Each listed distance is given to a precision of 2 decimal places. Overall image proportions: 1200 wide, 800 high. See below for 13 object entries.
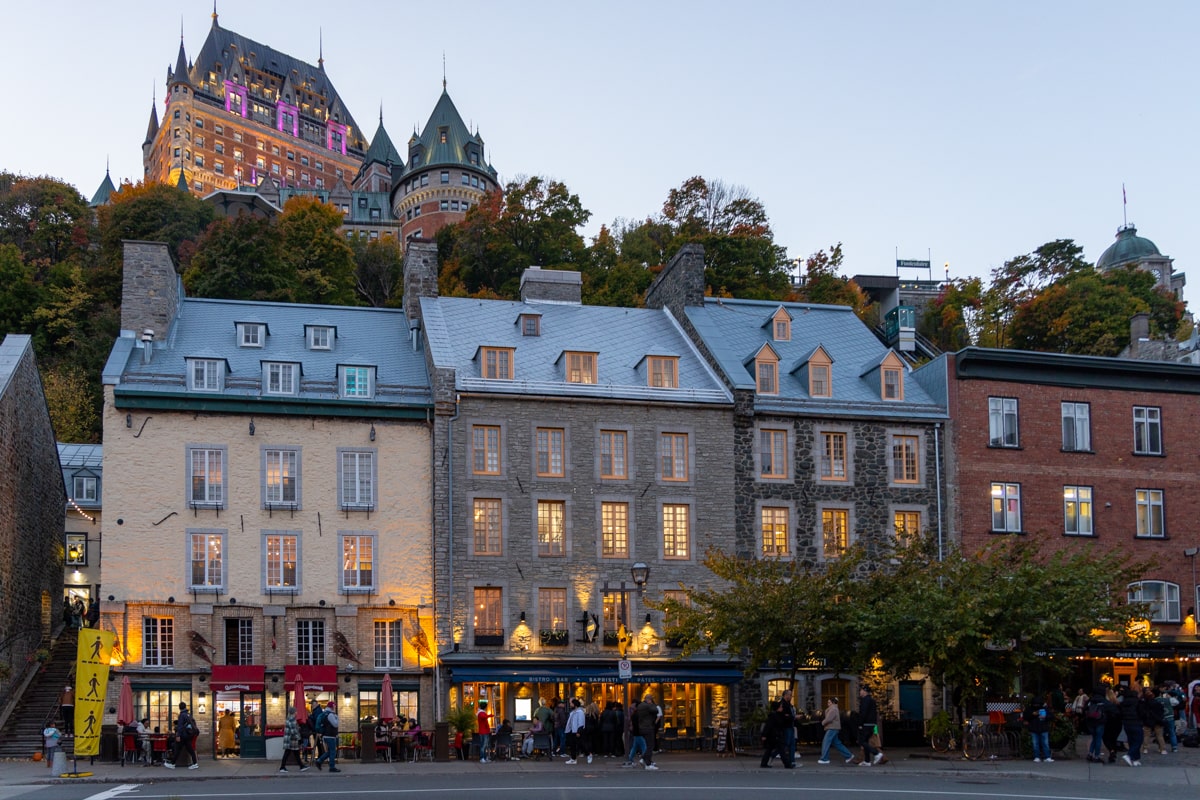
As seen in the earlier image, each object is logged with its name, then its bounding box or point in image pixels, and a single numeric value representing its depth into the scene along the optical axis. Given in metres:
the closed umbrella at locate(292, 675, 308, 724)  36.03
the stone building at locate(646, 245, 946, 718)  43.75
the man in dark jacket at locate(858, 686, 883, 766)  32.94
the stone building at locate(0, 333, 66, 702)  40.22
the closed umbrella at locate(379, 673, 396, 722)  36.75
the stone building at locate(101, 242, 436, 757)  38.84
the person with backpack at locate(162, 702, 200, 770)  33.03
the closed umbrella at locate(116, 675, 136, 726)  35.31
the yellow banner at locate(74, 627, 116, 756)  29.67
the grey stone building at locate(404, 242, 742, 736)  40.94
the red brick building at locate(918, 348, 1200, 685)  45.34
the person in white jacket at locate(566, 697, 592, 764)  35.62
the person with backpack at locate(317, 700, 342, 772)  32.03
